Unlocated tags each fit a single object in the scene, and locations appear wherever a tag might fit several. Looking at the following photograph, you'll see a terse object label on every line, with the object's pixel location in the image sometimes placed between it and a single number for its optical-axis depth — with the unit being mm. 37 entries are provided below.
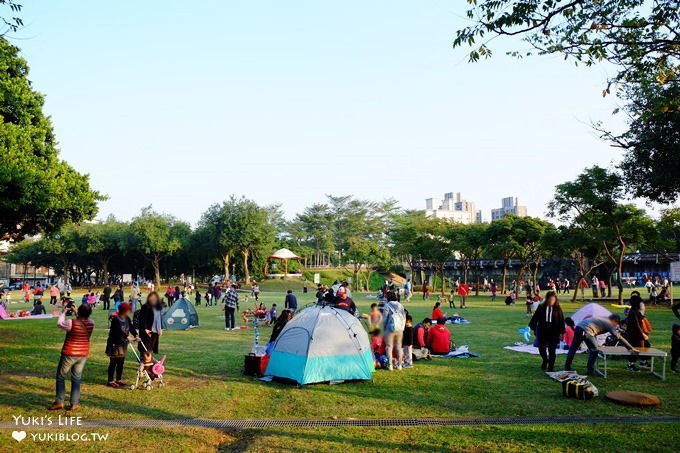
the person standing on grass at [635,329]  11414
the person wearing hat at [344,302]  16938
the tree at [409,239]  51750
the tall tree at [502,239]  42747
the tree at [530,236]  41969
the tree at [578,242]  34844
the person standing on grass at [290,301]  19872
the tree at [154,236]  62219
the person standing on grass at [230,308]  20281
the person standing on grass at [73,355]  8406
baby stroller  10117
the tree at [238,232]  63469
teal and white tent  10469
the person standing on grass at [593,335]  10664
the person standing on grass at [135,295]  23175
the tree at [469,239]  45741
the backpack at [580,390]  9078
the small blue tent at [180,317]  20562
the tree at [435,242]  49594
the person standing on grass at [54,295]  35000
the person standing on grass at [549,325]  11523
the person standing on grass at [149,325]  10633
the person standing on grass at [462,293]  30844
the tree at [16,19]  8167
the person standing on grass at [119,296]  23072
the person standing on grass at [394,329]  11680
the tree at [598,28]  8438
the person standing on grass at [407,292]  37822
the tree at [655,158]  19266
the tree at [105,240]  64250
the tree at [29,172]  15812
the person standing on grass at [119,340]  9859
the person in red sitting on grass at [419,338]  13897
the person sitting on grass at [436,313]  16531
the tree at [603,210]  30641
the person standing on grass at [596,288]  39050
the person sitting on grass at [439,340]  14031
